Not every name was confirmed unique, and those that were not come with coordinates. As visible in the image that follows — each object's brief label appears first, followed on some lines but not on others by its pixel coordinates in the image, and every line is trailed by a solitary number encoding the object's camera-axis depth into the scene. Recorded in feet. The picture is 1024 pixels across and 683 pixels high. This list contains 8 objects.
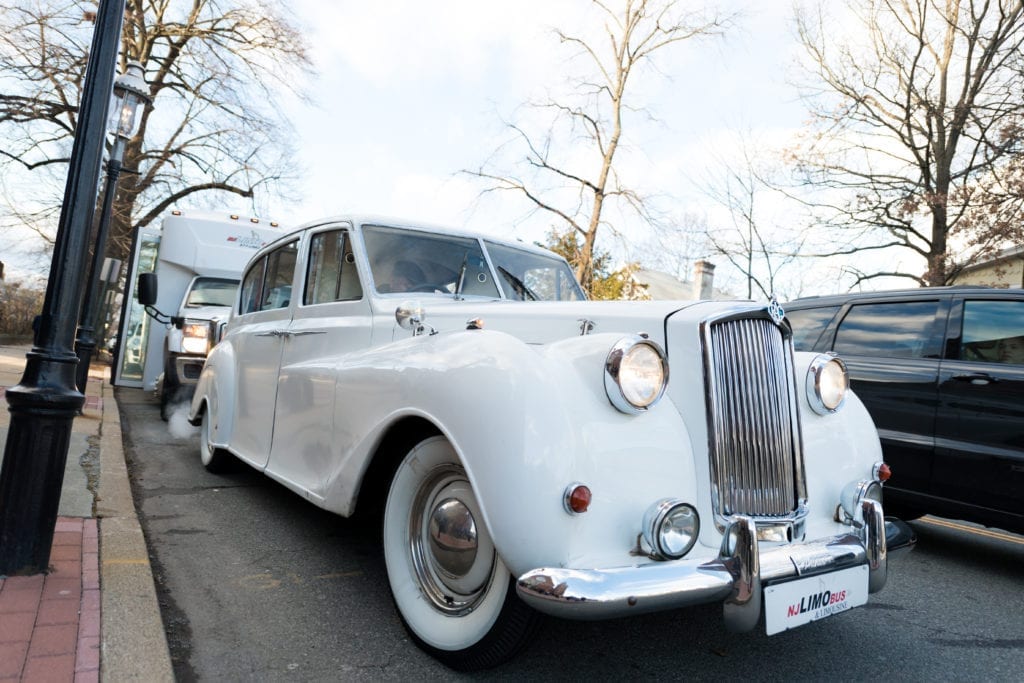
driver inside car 12.71
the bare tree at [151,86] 57.26
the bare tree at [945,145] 44.98
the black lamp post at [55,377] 9.70
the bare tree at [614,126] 51.31
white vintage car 7.30
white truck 32.50
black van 14.10
